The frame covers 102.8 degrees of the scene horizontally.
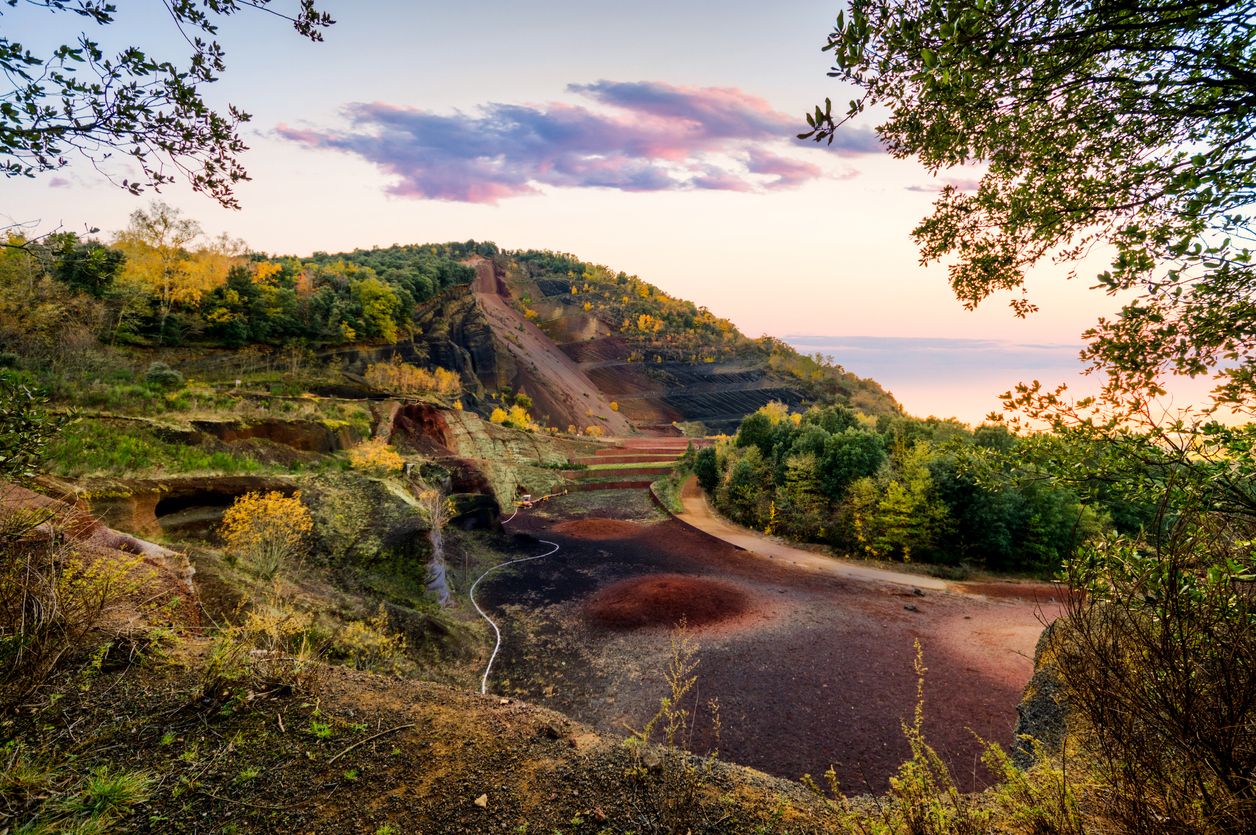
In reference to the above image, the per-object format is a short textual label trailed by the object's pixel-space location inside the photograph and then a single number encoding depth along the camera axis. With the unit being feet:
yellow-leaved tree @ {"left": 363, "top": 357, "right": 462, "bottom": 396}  151.02
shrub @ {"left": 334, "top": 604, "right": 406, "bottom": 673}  37.22
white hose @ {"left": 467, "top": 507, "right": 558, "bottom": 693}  48.11
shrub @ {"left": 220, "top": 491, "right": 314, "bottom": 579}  46.55
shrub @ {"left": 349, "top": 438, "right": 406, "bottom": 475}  74.64
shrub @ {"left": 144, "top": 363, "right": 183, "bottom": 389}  79.15
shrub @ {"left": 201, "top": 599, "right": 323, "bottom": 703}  17.15
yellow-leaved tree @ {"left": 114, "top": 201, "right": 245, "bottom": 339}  108.68
